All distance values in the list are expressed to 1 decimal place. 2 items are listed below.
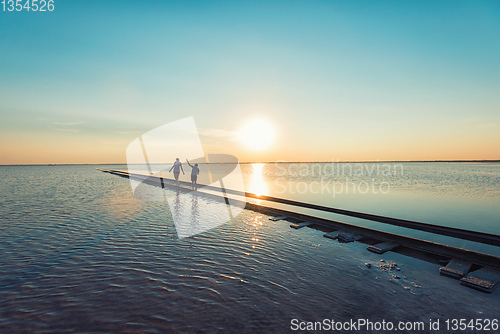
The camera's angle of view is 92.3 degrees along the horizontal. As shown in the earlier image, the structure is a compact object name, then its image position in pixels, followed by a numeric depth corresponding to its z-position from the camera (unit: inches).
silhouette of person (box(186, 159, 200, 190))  998.3
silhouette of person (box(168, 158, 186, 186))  1067.2
